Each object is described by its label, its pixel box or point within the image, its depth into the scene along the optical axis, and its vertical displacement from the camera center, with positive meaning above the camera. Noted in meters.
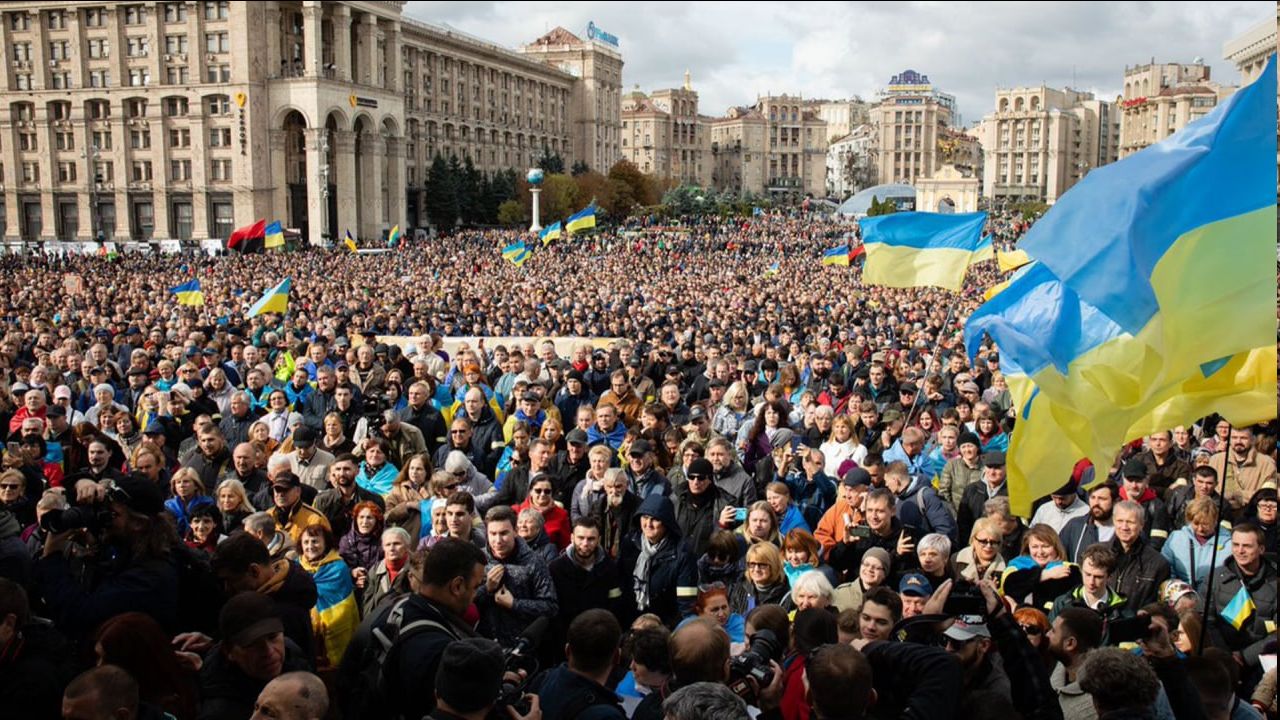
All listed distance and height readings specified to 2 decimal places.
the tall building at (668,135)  135.00 +14.43
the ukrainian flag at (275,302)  15.90 -0.88
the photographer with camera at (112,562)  4.02 -1.28
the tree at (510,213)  72.38 +2.20
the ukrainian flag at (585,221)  29.99 +0.68
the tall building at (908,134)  146.62 +15.57
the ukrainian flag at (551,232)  31.66 +0.38
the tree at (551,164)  85.25 +6.60
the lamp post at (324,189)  59.62 +3.24
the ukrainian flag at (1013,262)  15.85 -0.28
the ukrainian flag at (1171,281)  4.01 -0.15
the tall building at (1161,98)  103.56 +15.19
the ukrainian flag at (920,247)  10.84 -0.03
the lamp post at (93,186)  62.53 +3.55
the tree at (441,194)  71.00 +3.43
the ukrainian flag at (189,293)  19.12 -0.89
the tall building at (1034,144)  136.12 +13.38
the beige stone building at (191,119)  60.44 +7.52
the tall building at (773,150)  151.25 +13.71
